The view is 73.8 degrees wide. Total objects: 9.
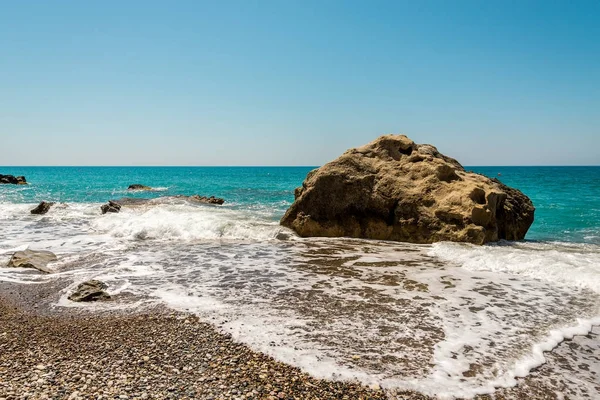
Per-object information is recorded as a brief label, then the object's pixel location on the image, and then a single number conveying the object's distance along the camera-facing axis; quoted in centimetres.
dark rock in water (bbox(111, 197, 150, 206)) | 2564
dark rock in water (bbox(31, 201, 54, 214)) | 2170
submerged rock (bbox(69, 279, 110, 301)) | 727
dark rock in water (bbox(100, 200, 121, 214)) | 2114
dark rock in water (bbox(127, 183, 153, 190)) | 4323
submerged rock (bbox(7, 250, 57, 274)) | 949
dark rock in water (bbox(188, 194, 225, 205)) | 2861
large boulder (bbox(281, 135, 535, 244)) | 1304
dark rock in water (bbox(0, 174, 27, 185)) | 5208
